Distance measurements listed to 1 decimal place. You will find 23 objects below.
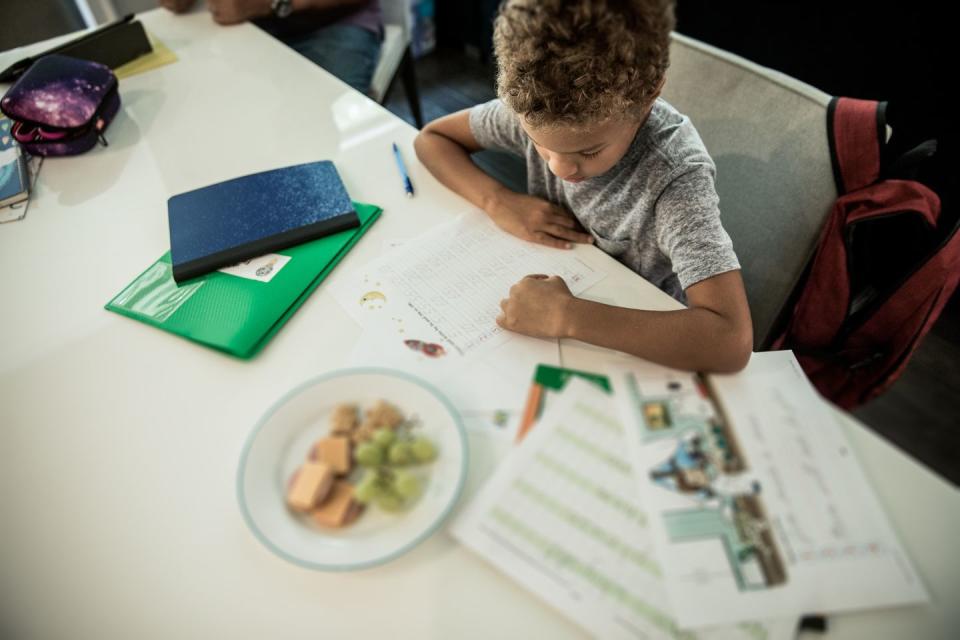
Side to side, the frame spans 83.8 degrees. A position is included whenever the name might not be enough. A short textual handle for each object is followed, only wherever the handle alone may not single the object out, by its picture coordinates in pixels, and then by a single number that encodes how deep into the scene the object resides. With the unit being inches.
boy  23.6
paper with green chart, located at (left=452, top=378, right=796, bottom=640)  18.7
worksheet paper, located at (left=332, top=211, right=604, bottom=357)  28.1
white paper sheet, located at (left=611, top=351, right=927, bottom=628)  18.6
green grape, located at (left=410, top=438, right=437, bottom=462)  22.0
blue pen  35.9
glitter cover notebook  31.4
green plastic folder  27.9
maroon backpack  30.1
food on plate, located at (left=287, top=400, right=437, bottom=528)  21.1
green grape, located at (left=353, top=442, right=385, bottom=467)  21.8
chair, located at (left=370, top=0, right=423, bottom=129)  63.0
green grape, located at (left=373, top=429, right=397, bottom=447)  22.2
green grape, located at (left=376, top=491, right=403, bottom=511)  20.9
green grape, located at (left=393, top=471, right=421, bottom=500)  20.9
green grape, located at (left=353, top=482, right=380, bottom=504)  20.9
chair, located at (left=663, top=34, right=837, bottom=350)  32.0
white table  19.8
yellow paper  47.7
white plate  20.5
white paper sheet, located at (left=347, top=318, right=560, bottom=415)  25.0
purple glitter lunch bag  38.0
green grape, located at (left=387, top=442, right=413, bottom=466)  21.8
